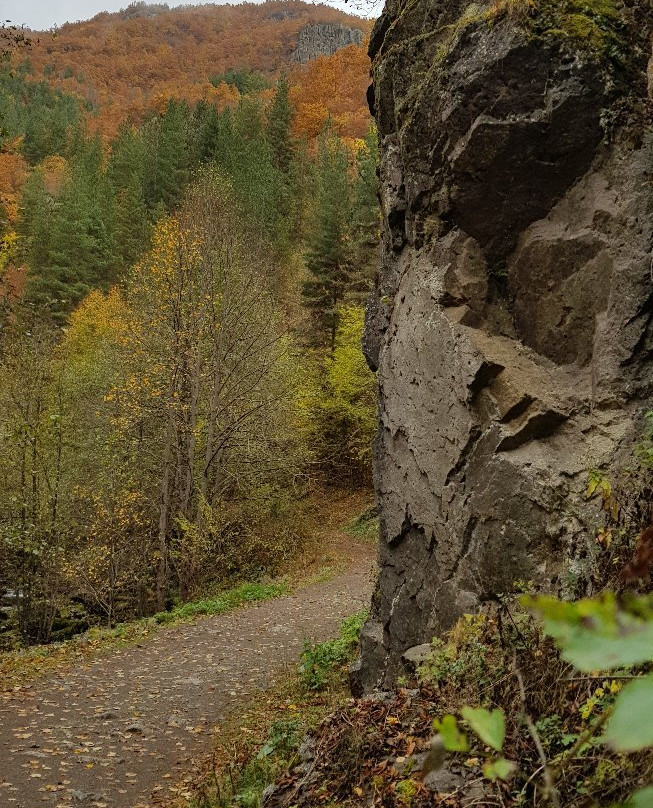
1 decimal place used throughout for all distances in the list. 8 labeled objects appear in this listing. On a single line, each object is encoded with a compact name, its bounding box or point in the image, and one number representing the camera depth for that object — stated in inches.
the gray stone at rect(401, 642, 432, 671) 209.8
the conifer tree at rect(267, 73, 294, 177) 1616.8
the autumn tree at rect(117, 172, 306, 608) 567.8
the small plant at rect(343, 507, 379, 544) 751.1
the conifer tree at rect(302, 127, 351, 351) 1000.9
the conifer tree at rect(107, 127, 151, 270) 1401.3
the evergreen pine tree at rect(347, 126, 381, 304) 978.1
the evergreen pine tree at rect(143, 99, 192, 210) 1542.8
